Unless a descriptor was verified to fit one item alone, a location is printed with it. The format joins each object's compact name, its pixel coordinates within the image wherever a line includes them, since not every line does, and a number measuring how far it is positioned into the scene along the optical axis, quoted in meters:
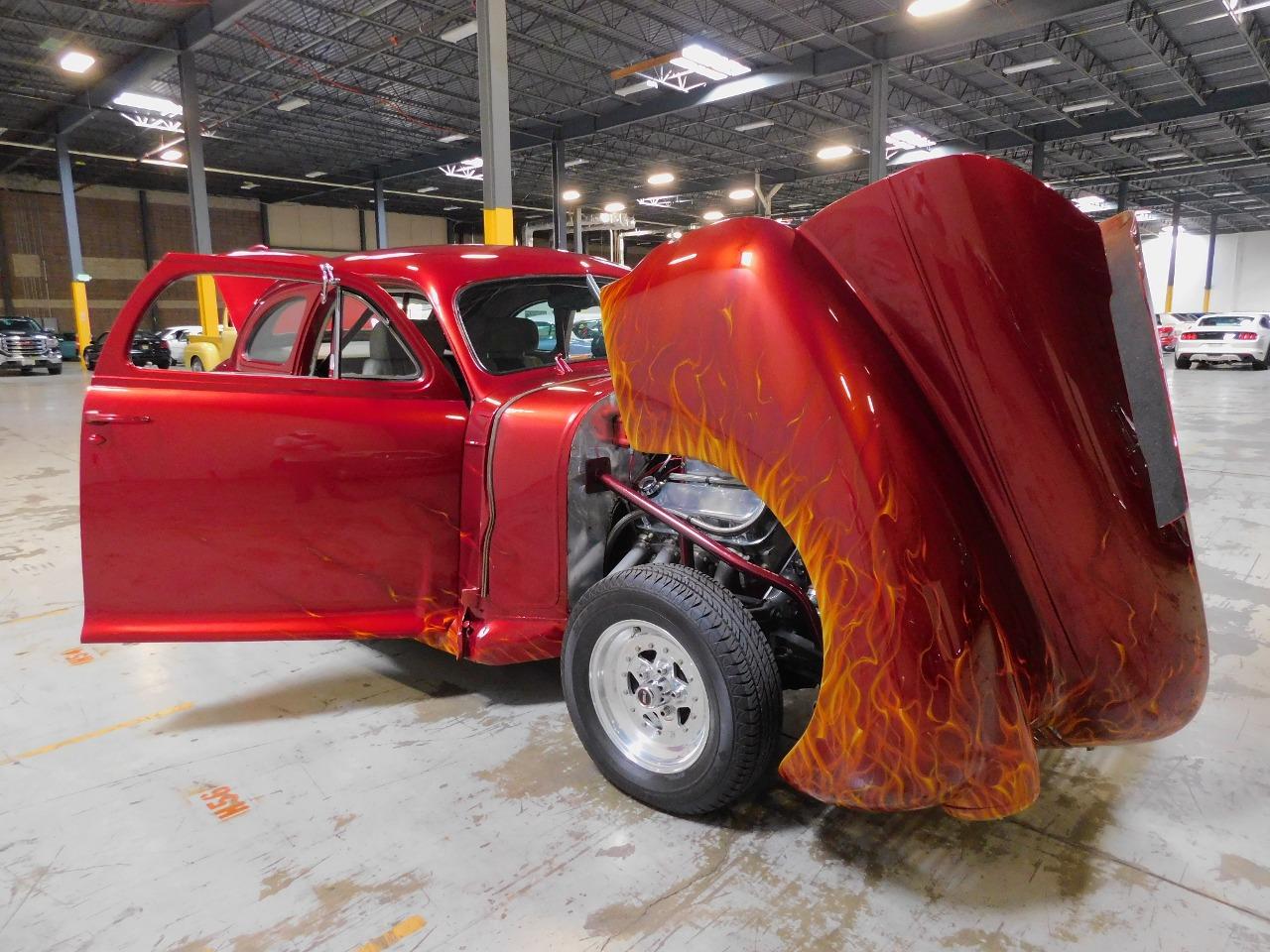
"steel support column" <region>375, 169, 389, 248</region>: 25.59
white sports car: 17.41
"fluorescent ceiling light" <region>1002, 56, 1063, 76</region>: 15.80
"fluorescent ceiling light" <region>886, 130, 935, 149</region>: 20.99
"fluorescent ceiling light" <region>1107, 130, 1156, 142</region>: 22.19
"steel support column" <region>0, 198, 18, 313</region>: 26.30
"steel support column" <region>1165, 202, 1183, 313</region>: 33.88
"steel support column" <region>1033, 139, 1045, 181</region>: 21.80
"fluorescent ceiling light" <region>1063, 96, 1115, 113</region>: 18.58
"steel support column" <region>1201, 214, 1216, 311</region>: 37.44
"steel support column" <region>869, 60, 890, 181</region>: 14.60
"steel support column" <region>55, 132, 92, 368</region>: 20.42
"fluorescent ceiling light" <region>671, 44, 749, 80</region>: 14.67
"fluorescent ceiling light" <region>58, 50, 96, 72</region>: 14.41
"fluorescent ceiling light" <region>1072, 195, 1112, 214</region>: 32.38
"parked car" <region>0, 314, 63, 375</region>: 19.25
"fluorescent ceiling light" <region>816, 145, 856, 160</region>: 22.83
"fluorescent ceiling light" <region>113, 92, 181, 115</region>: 16.84
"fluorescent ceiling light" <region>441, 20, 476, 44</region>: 13.77
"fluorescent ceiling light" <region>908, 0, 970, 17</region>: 11.50
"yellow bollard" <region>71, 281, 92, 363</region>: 21.64
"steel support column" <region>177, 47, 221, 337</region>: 14.74
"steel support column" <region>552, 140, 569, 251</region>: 20.70
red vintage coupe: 1.77
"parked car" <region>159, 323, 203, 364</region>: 20.16
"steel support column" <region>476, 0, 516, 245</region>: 8.95
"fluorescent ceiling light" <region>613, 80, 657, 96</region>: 17.06
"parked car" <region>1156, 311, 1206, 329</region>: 24.83
